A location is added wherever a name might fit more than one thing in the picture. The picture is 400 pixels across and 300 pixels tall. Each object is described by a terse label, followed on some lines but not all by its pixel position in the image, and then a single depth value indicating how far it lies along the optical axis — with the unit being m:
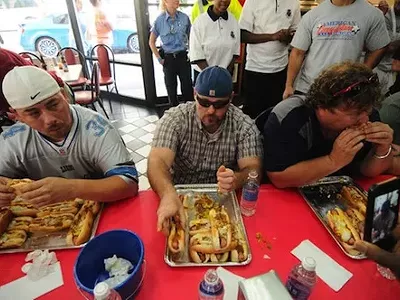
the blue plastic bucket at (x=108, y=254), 0.85
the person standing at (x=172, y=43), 3.58
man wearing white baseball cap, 1.16
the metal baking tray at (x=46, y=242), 1.05
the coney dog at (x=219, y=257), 1.01
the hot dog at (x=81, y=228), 1.08
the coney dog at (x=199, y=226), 1.11
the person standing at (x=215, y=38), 2.87
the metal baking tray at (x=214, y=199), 1.00
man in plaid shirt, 1.44
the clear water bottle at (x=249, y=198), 1.19
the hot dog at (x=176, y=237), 1.04
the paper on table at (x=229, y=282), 0.89
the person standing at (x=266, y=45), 2.68
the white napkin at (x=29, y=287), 0.90
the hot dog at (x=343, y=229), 1.06
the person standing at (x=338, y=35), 2.14
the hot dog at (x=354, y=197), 1.25
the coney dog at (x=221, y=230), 1.04
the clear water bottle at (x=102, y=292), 0.65
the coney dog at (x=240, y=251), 1.02
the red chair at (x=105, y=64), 4.01
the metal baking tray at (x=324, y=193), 1.27
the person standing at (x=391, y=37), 2.84
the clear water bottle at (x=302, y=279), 0.80
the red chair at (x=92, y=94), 3.51
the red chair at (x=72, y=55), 4.21
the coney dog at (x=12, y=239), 1.06
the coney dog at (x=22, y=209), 1.20
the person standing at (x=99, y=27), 4.34
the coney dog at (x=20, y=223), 1.14
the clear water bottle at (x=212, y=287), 0.74
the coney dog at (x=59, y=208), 1.21
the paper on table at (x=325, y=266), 0.95
